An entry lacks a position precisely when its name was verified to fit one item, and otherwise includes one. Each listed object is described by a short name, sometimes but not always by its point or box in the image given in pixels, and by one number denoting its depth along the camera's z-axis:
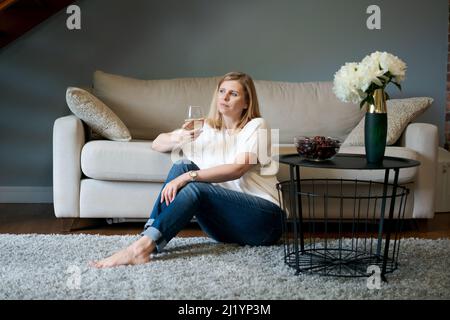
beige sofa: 3.22
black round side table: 2.45
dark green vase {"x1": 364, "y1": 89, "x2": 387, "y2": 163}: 2.49
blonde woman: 2.57
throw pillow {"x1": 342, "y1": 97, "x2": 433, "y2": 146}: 3.49
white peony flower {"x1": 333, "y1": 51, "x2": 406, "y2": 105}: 2.44
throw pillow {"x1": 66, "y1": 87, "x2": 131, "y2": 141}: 3.30
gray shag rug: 2.20
